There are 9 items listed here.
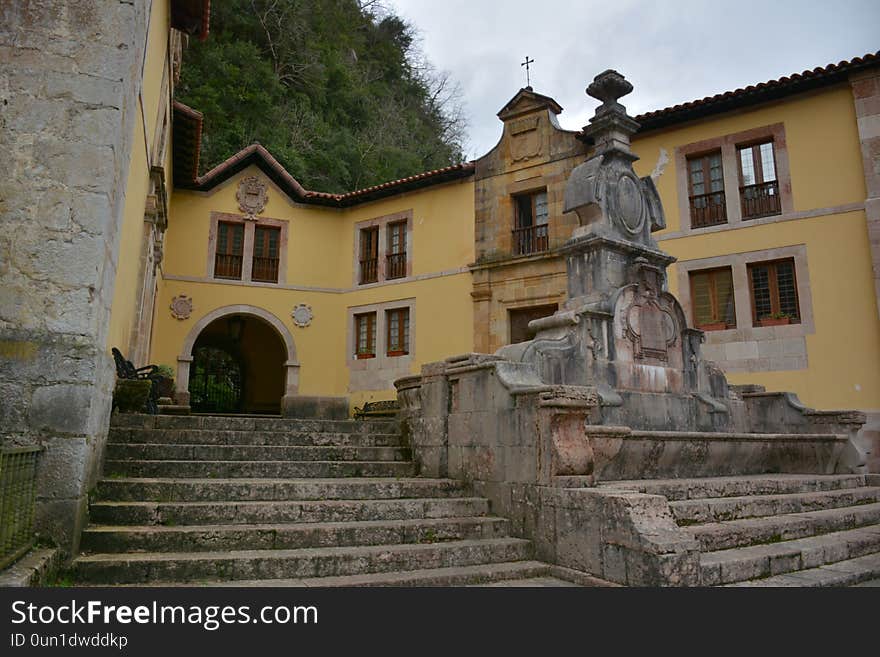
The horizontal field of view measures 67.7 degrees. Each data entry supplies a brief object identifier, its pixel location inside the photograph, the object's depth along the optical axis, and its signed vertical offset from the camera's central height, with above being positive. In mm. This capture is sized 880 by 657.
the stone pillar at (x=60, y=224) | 4230 +1546
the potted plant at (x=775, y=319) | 13220 +2742
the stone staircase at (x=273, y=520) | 4387 -508
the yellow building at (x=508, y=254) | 12859 +4884
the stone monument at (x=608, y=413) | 4832 +450
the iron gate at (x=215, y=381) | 20969 +2322
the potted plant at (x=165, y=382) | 10652 +1230
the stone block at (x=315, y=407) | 17797 +1282
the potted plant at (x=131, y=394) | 7109 +639
